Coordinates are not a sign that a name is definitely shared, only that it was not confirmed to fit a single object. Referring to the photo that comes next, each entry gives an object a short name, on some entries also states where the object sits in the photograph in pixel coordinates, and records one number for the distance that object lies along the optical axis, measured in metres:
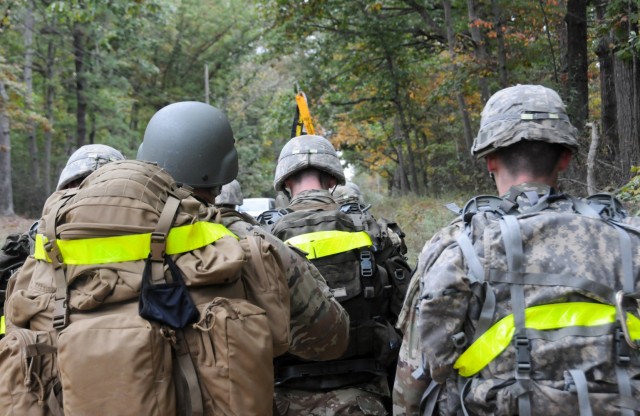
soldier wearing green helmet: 2.64
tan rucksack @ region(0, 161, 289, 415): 1.98
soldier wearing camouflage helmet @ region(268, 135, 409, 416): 3.60
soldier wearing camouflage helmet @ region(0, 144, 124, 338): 3.87
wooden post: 32.34
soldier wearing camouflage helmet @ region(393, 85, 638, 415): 2.21
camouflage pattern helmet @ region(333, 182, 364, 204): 7.21
